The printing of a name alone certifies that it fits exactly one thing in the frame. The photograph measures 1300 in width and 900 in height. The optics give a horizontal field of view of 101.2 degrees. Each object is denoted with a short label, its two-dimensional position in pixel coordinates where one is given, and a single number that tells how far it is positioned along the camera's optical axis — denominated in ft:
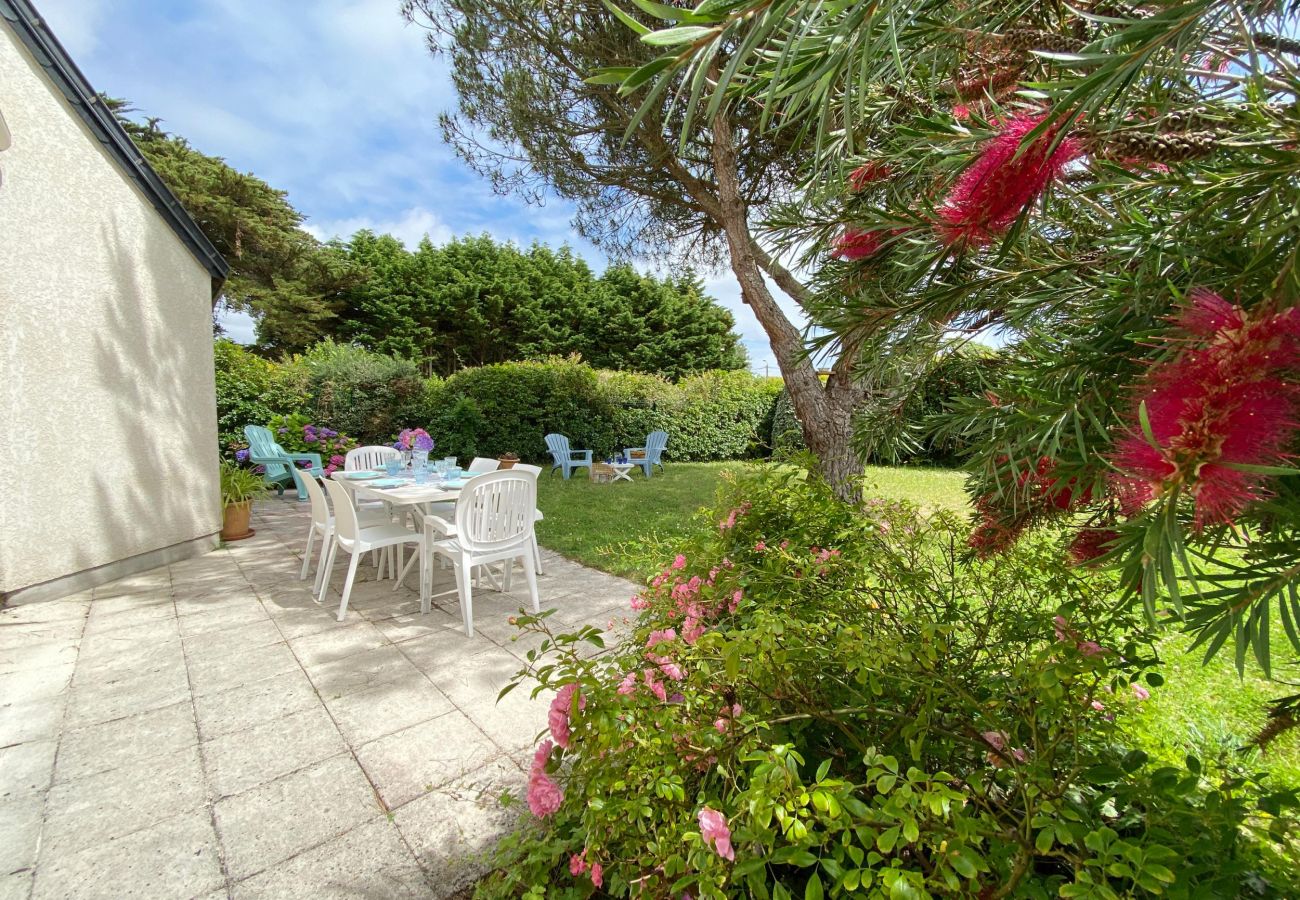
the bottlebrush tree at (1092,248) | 1.30
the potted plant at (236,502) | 16.46
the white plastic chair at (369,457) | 16.88
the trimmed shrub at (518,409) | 31.35
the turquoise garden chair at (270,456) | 23.81
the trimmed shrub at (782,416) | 38.09
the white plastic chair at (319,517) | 11.60
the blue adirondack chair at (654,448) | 32.07
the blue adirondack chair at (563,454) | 30.81
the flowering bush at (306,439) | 26.68
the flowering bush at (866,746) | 2.36
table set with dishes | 11.15
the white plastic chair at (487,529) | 9.87
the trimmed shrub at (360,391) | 28.45
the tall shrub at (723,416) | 39.22
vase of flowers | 13.46
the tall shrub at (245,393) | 25.66
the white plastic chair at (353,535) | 10.27
